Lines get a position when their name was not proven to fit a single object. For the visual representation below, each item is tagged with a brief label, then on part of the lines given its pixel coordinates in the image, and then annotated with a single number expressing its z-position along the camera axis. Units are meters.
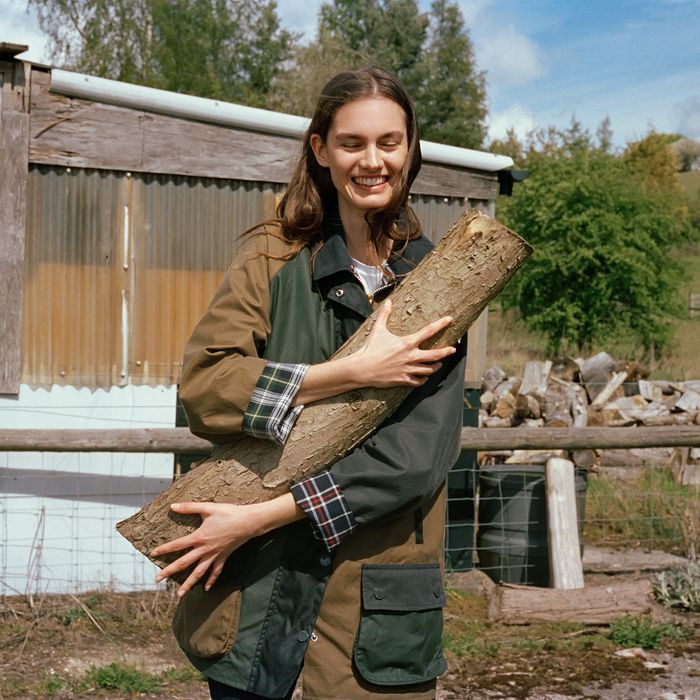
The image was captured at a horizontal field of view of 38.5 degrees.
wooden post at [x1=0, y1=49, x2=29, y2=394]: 6.49
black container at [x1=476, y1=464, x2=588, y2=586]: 7.16
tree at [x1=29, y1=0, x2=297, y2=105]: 27.73
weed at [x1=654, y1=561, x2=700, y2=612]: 6.33
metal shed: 6.57
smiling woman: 2.16
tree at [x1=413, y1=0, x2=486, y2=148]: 36.59
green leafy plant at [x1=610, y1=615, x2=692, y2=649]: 5.77
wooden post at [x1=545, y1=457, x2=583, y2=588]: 6.47
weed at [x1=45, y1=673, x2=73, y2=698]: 4.82
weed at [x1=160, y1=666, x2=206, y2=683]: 5.05
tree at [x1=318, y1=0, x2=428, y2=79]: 38.94
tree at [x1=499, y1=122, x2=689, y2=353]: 15.86
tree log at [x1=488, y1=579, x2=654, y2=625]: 6.09
